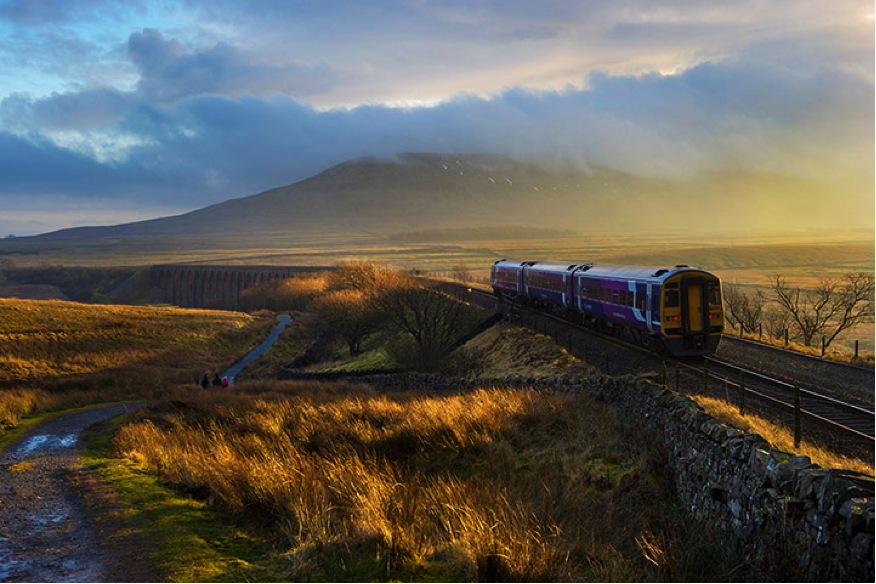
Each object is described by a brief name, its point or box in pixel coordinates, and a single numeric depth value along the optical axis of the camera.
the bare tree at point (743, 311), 44.14
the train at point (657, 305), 23.05
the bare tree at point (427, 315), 43.81
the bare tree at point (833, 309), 41.21
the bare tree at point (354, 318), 55.03
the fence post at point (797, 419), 13.62
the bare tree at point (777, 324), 46.19
